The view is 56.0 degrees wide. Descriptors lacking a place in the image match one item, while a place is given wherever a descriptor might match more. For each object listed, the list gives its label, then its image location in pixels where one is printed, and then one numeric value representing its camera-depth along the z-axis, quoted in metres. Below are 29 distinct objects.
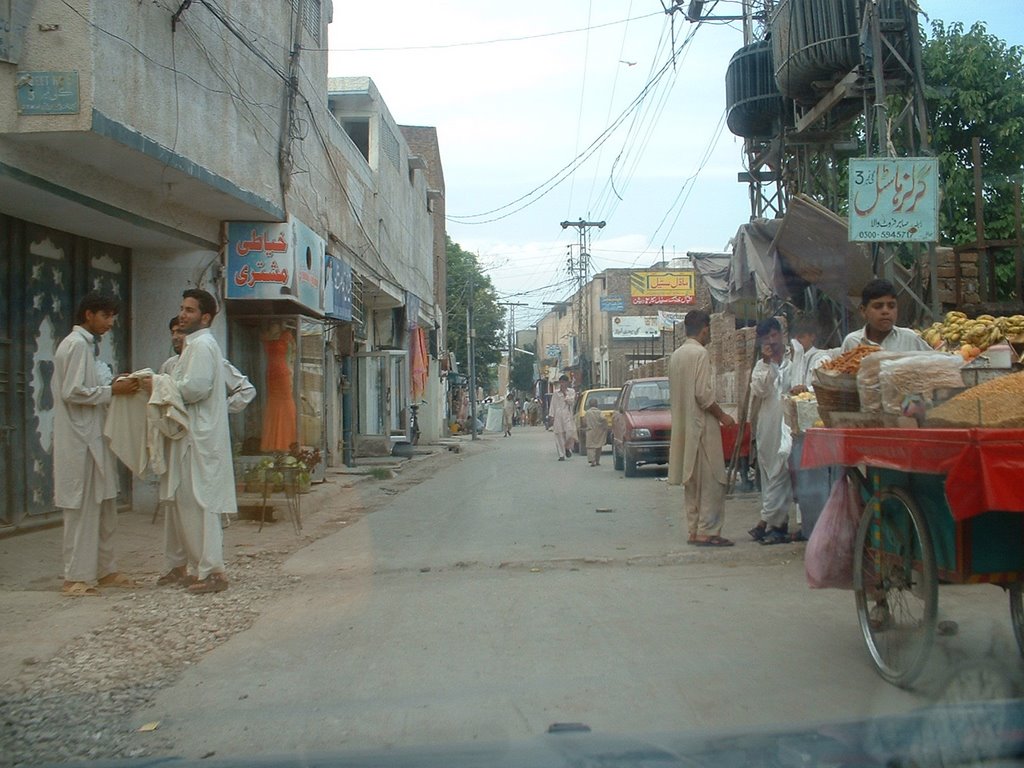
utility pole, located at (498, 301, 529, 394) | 76.93
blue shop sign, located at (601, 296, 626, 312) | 51.38
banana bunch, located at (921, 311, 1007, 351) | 5.56
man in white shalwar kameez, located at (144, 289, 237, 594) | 6.38
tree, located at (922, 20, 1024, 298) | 16.25
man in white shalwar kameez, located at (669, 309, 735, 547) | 7.99
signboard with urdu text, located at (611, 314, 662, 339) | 52.91
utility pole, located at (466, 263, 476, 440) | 38.91
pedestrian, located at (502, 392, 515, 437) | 43.78
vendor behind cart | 5.38
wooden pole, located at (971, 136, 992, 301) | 10.23
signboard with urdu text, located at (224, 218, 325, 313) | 11.49
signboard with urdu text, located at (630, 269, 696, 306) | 50.28
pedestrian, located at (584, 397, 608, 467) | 20.27
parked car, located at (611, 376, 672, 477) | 16.09
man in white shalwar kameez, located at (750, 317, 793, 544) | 8.02
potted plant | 10.16
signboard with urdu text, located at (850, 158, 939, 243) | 8.60
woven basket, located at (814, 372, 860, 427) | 4.74
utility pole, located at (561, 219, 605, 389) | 54.12
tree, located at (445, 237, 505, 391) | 50.56
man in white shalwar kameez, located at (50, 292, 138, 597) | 6.27
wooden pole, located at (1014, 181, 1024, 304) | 10.61
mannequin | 12.85
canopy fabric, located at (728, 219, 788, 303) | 11.20
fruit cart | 3.20
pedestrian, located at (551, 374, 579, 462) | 21.88
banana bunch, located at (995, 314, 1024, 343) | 5.62
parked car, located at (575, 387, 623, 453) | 23.12
